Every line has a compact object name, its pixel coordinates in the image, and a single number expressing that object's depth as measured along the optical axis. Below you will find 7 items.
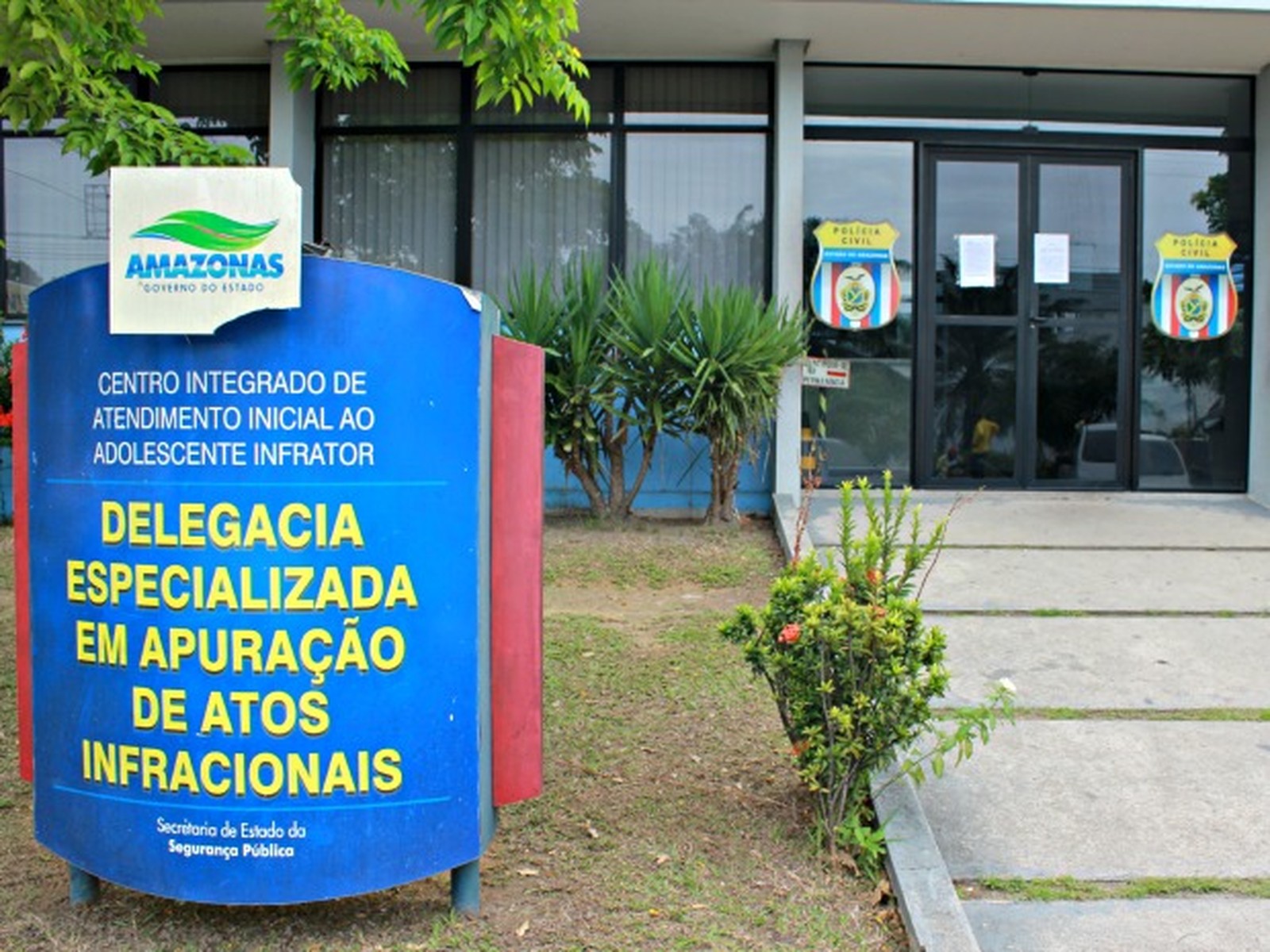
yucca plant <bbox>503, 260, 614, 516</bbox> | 8.15
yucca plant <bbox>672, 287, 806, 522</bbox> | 7.93
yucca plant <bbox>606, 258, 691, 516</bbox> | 8.06
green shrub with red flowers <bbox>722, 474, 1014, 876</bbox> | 3.53
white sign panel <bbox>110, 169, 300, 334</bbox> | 2.90
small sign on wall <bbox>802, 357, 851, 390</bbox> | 9.53
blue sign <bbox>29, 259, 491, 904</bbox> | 2.93
